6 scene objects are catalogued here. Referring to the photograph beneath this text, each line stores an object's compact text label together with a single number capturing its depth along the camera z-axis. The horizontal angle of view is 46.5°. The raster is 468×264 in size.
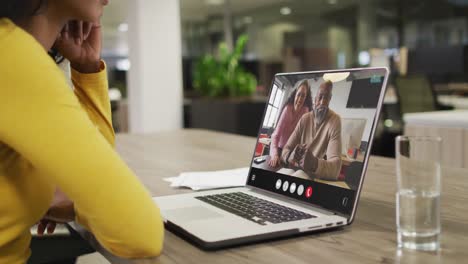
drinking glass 0.69
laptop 0.78
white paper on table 1.12
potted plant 4.69
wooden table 0.67
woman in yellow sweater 0.65
